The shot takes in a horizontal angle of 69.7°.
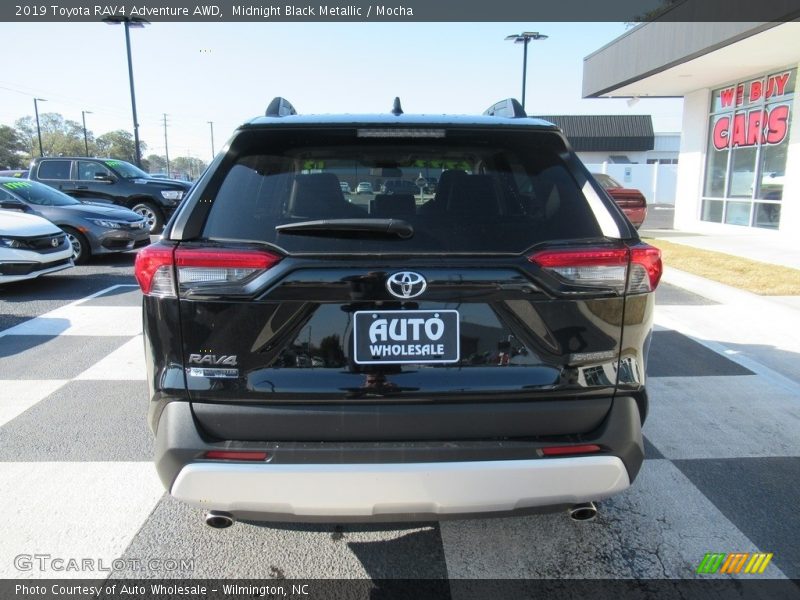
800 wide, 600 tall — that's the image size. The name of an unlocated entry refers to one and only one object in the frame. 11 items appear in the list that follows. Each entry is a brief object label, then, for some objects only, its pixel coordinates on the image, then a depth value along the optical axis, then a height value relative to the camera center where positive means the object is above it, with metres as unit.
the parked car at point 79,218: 9.59 -0.49
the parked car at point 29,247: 7.34 -0.76
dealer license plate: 1.94 -0.49
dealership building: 11.74 +2.12
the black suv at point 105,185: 12.89 +0.08
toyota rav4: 1.92 -0.59
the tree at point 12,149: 80.88 +6.15
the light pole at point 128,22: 19.16 +5.51
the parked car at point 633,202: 11.38 -0.29
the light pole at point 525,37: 23.28 +6.05
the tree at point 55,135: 86.31 +9.13
